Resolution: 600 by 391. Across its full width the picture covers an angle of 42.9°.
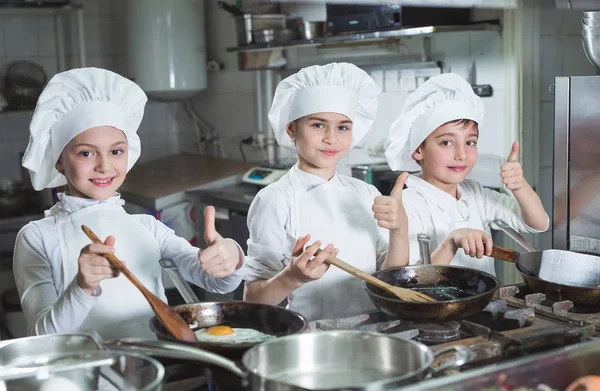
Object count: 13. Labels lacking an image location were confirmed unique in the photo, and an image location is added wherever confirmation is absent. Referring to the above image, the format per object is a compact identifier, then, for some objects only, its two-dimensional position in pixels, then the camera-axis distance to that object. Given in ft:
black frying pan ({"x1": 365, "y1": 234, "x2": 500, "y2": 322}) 4.07
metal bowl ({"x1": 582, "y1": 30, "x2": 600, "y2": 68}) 6.40
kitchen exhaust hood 6.42
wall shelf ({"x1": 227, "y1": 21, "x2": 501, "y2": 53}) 8.44
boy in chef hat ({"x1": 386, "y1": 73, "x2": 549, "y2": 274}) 5.97
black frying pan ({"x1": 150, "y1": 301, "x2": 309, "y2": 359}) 3.99
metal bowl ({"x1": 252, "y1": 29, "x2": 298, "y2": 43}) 11.12
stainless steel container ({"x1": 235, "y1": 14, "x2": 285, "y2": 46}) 11.55
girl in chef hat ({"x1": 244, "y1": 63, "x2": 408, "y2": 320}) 5.56
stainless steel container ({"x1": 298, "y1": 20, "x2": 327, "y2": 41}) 10.64
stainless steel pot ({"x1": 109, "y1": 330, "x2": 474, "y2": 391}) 3.14
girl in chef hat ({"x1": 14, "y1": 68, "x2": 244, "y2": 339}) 4.73
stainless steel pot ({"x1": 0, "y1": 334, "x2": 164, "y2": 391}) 2.95
